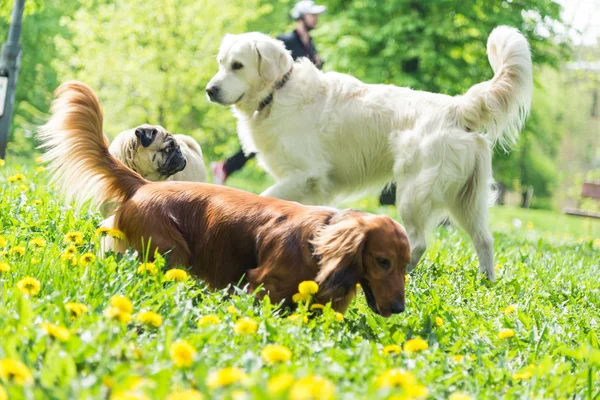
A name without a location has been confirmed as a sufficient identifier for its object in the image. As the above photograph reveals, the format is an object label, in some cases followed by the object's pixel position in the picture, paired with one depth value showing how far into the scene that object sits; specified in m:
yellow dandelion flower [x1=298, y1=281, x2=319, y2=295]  3.00
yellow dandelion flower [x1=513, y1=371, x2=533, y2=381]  2.44
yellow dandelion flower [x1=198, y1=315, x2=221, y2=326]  2.40
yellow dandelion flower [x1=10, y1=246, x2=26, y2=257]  3.17
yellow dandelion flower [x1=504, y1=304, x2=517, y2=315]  3.60
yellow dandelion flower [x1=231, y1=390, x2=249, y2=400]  1.46
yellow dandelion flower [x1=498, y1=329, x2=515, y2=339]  2.96
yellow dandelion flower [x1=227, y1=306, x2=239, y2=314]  2.69
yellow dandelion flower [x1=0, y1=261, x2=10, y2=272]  2.69
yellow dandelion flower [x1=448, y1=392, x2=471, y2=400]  1.82
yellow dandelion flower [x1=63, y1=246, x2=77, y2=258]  3.17
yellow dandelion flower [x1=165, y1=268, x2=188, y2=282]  2.88
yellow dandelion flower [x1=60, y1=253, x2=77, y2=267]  3.08
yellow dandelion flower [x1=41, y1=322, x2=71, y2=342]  2.04
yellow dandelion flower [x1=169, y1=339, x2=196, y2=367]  1.96
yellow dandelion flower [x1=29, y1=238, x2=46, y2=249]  3.40
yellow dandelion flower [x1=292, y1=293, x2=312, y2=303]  3.04
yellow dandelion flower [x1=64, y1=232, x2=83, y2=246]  3.48
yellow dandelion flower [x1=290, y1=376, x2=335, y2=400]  1.45
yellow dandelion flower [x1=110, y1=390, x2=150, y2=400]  1.51
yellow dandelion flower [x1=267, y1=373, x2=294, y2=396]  1.54
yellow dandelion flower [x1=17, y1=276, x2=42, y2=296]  2.51
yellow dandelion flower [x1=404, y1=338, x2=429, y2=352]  2.52
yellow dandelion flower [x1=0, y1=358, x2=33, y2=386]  1.68
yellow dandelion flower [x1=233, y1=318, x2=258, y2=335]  2.35
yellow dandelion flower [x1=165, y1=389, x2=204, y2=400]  1.51
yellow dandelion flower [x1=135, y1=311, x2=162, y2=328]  2.31
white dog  4.85
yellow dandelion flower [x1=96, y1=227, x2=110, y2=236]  3.41
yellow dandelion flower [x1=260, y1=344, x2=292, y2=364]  2.09
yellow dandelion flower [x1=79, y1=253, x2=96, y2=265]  3.08
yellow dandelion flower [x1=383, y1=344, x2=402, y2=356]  2.52
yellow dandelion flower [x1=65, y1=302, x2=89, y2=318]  2.31
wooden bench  13.68
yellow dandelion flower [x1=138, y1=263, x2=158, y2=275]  2.96
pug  4.57
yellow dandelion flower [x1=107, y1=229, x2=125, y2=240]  3.36
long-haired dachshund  3.20
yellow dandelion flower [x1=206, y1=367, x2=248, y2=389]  1.66
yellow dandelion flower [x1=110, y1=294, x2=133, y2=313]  2.21
